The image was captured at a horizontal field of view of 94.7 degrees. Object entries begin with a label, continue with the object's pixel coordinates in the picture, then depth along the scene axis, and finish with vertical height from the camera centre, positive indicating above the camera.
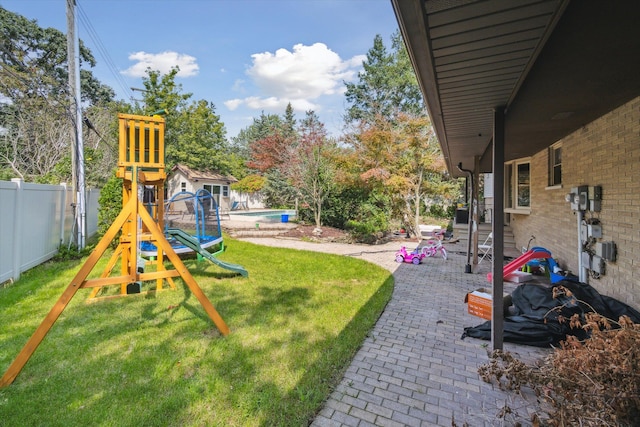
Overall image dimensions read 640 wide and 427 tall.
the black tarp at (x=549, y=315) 3.31 -1.23
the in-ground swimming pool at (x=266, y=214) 17.48 -0.14
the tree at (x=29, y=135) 13.36 +3.71
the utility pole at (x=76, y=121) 7.59 +2.33
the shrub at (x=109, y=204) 8.33 +0.23
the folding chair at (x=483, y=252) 8.61 -1.12
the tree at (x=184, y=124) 20.42 +6.68
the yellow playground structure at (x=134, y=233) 2.68 -0.28
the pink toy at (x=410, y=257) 7.59 -1.11
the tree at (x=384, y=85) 25.42 +11.81
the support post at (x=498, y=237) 3.02 -0.23
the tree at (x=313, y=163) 12.70 +2.21
